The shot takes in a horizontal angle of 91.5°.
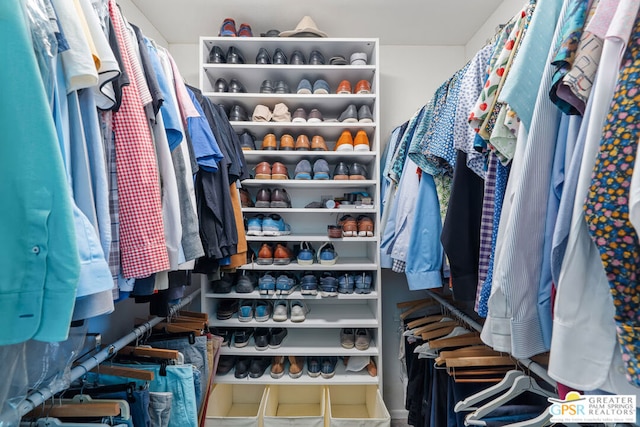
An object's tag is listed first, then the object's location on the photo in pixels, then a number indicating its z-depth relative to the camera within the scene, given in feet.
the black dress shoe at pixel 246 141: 5.76
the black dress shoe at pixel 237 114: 5.75
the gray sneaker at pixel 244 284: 5.53
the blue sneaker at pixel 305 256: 5.70
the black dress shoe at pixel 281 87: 5.77
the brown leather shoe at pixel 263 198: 5.69
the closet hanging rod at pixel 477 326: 2.50
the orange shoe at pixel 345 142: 5.70
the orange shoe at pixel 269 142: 5.79
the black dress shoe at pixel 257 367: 5.50
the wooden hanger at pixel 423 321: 4.77
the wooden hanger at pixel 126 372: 3.10
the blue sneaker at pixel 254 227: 5.58
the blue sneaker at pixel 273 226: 5.59
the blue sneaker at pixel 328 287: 5.58
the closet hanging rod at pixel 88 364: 2.12
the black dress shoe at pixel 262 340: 5.51
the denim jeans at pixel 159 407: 3.05
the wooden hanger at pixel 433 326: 4.45
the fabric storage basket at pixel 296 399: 5.53
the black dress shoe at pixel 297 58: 5.73
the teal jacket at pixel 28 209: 1.38
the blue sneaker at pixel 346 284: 5.60
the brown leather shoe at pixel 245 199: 5.81
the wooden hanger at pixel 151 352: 3.54
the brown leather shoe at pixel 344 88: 5.79
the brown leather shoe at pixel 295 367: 5.52
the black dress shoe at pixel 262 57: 5.72
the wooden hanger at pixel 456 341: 3.80
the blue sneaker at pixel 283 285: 5.60
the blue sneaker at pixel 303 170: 5.78
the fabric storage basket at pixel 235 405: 4.56
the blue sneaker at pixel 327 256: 5.65
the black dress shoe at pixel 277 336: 5.61
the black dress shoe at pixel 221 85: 5.71
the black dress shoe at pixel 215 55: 5.62
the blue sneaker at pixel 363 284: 5.62
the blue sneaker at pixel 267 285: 5.55
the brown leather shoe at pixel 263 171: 5.70
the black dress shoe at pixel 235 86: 5.74
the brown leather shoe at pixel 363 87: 5.74
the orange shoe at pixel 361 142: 5.66
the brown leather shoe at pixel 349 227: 5.69
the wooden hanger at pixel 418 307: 5.43
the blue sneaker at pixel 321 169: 5.78
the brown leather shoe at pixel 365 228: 5.66
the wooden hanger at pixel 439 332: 4.25
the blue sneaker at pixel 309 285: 5.56
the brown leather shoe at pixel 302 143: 5.77
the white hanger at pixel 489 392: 2.91
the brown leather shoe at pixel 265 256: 5.57
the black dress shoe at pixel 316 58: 5.76
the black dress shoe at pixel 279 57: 5.67
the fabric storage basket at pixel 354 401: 5.45
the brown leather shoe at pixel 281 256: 5.61
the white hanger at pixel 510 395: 2.72
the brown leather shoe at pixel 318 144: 5.86
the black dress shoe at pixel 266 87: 5.74
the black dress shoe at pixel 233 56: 5.66
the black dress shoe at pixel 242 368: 5.45
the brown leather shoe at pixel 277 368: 5.49
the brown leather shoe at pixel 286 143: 5.79
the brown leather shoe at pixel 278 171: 5.72
